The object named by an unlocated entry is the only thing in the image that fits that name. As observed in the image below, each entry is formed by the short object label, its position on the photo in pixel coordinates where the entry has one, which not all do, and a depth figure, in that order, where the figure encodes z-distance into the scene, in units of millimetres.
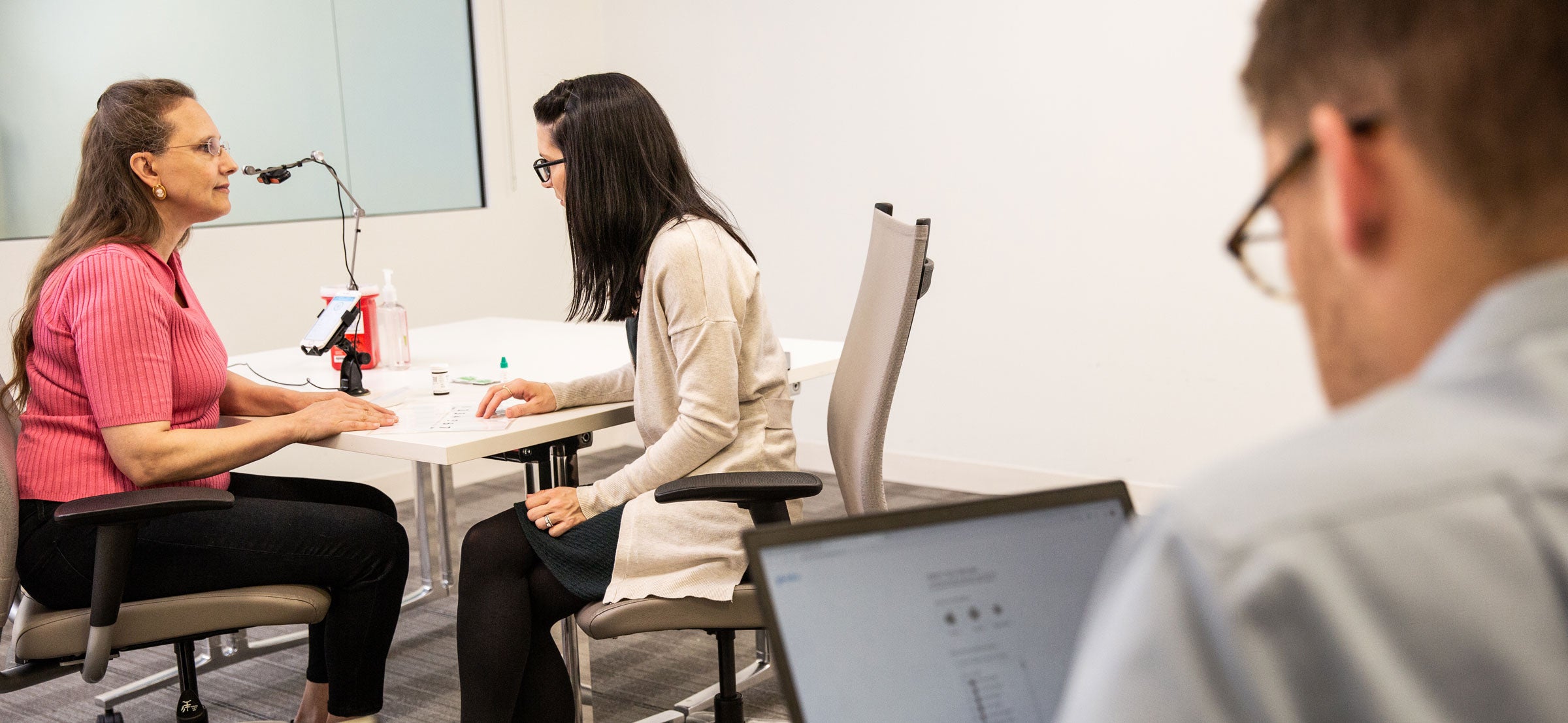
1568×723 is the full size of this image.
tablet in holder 2270
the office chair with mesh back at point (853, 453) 1694
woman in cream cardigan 1807
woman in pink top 1839
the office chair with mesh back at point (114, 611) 1717
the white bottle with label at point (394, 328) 2562
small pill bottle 2250
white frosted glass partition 3244
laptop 808
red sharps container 2541
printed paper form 1976
